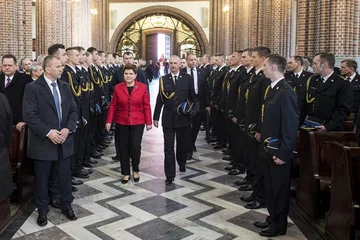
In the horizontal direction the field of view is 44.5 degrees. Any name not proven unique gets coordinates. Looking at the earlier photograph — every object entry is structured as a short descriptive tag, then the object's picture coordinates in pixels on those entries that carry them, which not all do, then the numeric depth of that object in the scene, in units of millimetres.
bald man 7023
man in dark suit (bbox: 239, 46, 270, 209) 5781
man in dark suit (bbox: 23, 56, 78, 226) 5035
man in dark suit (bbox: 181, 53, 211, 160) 9188
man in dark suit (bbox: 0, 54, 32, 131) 6301
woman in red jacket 6801
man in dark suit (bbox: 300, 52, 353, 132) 5957
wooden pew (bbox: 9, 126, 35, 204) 5699
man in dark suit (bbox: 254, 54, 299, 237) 4605
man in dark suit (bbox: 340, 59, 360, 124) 7762
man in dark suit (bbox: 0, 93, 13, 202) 4398
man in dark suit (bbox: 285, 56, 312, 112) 7278
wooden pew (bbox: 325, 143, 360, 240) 4176
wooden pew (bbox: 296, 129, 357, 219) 5258
